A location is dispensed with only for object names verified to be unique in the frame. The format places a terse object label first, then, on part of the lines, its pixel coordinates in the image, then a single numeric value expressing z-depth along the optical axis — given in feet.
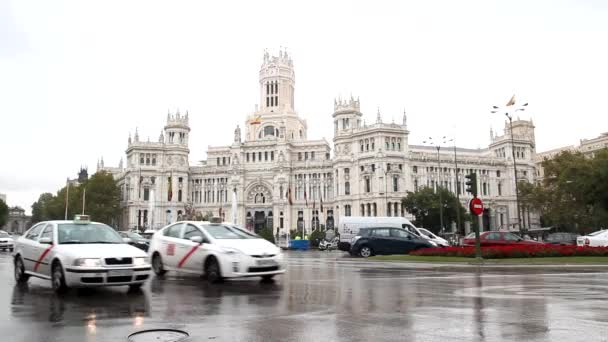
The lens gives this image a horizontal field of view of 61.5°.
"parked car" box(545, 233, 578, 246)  156.46
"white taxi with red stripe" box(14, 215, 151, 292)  36.58
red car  98.12
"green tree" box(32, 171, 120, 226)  303.27
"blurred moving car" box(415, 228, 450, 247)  102.82
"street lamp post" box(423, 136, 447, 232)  219.41
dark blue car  95.25
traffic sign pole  77.88
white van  140.11
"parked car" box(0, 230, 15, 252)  127.24
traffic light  80.59
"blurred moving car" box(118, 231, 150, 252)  104.83
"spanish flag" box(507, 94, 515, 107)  176.86
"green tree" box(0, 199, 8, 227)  339.57
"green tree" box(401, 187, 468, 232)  232.94
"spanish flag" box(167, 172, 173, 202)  283.18
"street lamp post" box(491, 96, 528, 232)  146.08
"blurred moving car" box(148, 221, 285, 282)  43.83
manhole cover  22.69
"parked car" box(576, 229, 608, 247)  98.27
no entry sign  80.38
